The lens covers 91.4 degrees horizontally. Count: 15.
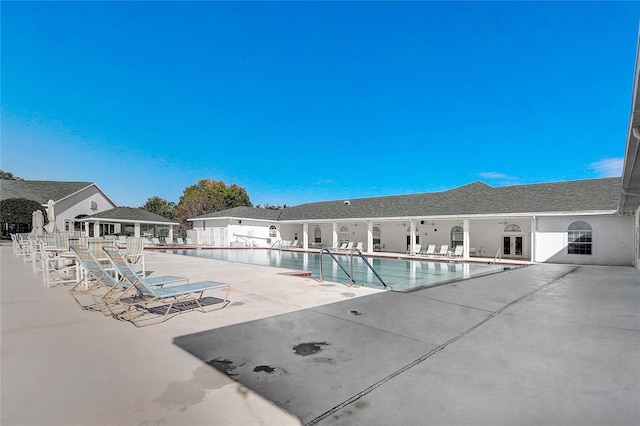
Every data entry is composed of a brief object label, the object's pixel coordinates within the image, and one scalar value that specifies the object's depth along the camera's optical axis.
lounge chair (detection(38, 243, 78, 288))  7.55
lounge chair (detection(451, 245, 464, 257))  20.70
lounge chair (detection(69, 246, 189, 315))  5.42
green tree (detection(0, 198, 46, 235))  33.29
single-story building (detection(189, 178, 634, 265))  16.92
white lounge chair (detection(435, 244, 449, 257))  21.58
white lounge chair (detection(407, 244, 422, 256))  22.81
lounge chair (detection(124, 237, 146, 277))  9.41
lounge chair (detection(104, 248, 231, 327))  5.01
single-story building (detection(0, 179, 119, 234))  37.00
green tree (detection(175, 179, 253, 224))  49.12
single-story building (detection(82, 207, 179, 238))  31.36
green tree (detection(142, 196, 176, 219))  61.28
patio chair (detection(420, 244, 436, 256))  22.19
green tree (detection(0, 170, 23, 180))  50.47
